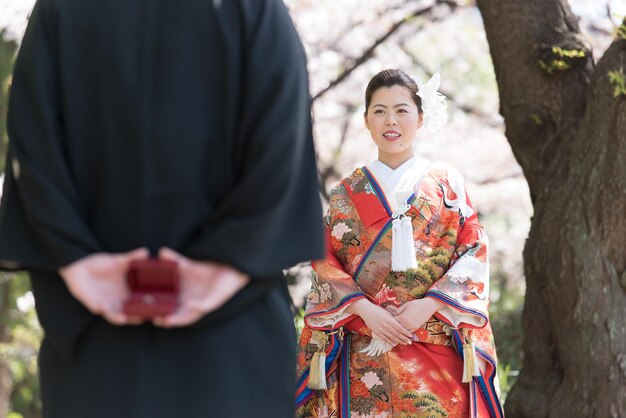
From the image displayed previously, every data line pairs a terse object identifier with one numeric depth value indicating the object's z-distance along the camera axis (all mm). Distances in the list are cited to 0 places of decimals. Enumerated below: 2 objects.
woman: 6768
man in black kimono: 3196
